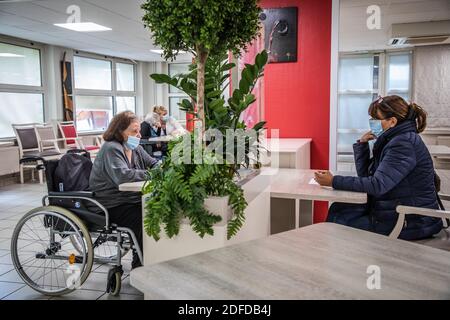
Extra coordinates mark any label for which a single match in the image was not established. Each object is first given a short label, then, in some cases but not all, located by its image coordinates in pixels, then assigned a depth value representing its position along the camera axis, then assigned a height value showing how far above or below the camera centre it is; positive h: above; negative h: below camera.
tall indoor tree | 1.79 +0.41
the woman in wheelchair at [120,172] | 2.63 -0.36
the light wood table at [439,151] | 4.39 -0.38
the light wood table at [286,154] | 3.31 -0.29
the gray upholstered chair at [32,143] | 7.05 -0.42
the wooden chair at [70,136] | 8.21 -0.34
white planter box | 1.81 -0.54
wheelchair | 2.58 -0.72
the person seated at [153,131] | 6.79 -0.21
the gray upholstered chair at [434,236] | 1.94 -0.56
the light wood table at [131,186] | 2.44 -0.40
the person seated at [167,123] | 7.01 -0.09
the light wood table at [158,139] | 6.22 -0.32
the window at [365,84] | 8.12 +0.63
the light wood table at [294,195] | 2.36 -0.44
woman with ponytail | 2.20 -0.34
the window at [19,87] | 7.50 +0.59
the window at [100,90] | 9.69 +0.71
